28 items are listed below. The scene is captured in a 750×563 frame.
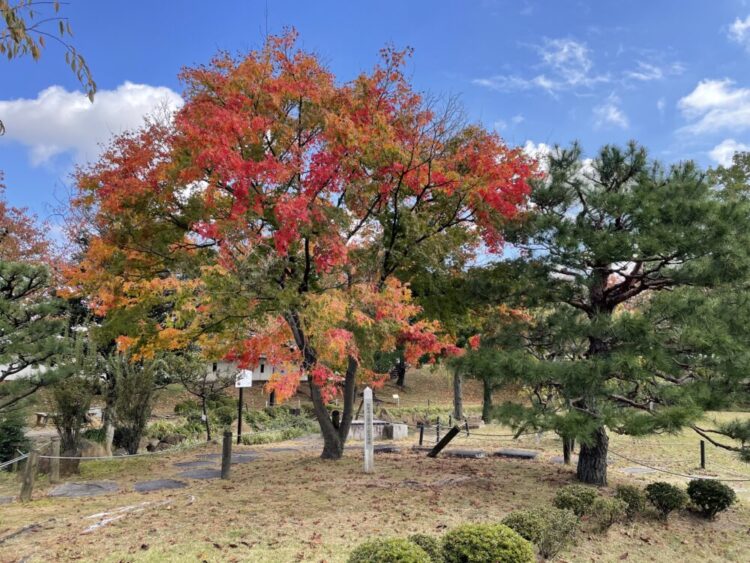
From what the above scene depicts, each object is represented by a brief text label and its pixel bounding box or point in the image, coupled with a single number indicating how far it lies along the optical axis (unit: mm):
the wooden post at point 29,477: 7062
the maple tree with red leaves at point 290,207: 8086
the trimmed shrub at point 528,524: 4668
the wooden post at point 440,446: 11107
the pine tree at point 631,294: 6160
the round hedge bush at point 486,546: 3787
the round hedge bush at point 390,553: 3431
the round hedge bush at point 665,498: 6668
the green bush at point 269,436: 14492
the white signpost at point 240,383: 14148
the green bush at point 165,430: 14852
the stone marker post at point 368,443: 8648
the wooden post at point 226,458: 8492
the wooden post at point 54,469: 8398
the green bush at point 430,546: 3879
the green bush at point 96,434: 12601
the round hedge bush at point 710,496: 6852
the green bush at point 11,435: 10398
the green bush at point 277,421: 18547
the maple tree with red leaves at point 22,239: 19141
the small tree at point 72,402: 10000
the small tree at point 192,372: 16188
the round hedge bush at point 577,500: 5980
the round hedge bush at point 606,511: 5848
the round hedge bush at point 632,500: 6629
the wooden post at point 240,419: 14645
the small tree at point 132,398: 11625
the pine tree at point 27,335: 9328
